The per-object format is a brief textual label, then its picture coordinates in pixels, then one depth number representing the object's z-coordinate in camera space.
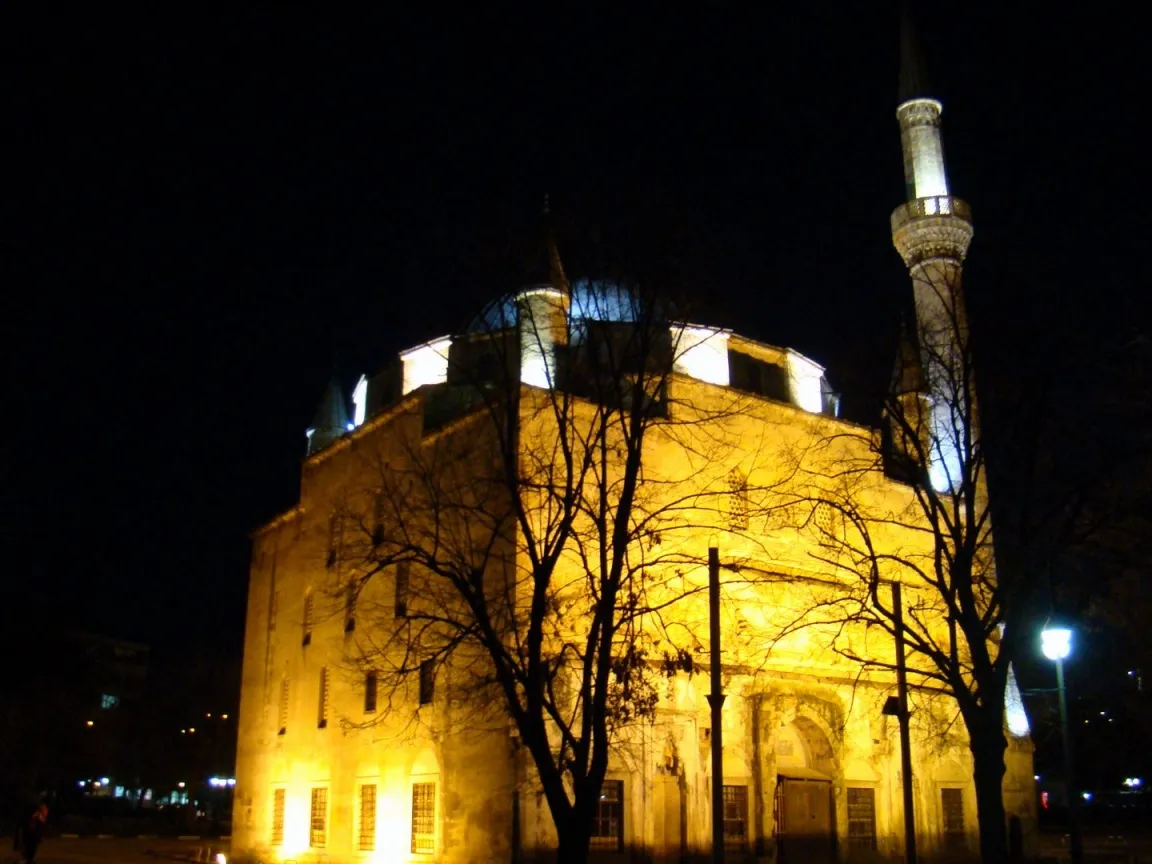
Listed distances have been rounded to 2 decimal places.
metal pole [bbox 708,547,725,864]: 15.40
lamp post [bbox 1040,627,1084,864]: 16.06
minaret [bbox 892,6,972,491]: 32.78
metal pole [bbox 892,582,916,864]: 16.84
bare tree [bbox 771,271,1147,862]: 15.59
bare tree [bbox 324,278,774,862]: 14.56
